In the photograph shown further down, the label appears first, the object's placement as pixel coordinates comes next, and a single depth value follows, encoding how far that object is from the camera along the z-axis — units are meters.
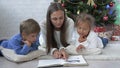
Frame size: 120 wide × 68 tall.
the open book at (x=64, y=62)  1.47
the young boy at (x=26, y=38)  1.66
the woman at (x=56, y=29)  1.88
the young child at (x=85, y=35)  1.90
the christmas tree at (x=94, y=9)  2.99
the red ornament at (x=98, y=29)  3.05
